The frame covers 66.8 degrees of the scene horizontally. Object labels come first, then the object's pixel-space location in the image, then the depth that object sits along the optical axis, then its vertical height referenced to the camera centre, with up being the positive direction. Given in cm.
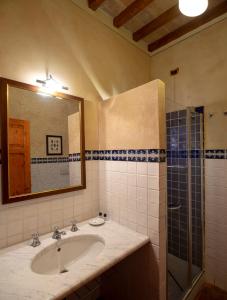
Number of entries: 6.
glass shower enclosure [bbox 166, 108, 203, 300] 167 -49
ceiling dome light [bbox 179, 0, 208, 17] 111 +93
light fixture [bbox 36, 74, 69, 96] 127 +48
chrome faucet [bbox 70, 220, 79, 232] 132 -61
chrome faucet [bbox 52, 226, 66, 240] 120 -60
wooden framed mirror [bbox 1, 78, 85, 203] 111 +5
